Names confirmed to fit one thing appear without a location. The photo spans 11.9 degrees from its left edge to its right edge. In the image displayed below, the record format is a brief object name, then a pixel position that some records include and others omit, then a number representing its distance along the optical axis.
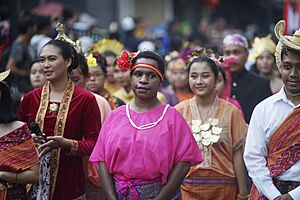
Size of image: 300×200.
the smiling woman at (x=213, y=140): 12.95
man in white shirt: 10.55
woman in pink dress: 10.77
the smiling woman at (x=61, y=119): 11.95
